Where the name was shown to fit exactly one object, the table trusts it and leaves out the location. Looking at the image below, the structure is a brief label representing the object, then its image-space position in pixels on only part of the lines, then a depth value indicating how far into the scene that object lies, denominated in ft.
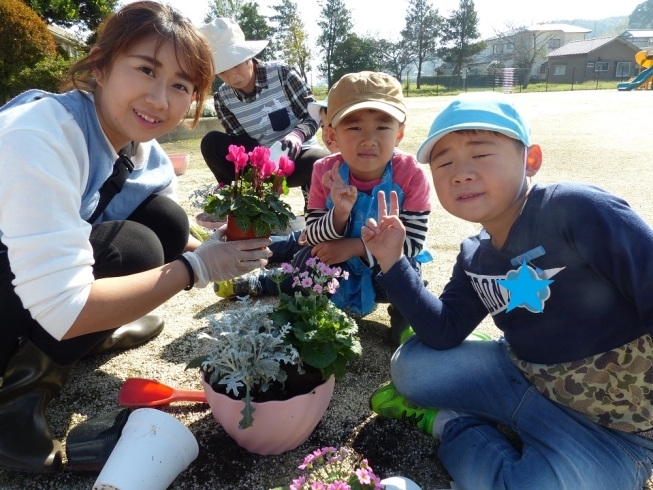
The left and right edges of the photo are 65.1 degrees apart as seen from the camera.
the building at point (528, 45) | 175.22
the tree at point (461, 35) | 154.71
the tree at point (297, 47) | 94.53
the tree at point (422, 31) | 160.25
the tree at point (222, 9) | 88.69
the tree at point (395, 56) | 157.38
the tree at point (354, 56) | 123.34
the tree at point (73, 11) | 43.04
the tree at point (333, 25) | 134.82
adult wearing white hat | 12.04
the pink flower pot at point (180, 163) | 17.35
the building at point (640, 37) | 193.42
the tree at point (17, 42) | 32.35
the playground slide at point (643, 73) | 88.28
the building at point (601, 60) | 156.25
